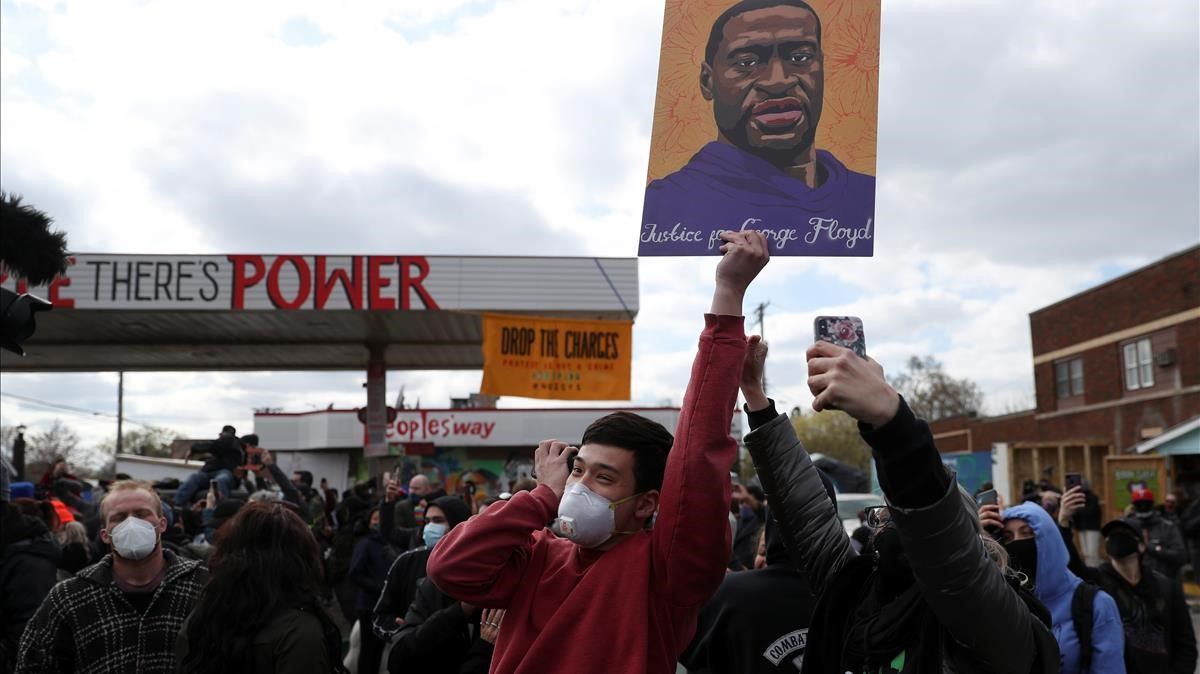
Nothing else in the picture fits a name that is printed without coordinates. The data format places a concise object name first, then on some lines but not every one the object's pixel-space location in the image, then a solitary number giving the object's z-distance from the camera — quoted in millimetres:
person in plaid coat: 4062
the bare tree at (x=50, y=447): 74000
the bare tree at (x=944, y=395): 78625
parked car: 15391
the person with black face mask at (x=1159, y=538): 10609
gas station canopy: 16156
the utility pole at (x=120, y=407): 67188
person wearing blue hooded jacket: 4648
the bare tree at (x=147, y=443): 84588
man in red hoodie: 2408
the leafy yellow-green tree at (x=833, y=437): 74250
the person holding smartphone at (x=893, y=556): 1938
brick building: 27641
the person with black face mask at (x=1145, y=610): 5660
